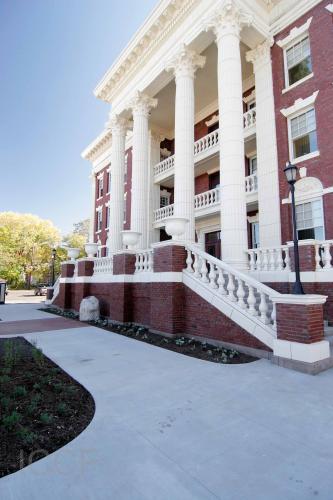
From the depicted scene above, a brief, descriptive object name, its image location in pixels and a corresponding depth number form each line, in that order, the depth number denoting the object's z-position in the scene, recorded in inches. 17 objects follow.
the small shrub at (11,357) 224.7
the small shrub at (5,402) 150.9
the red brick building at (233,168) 308.5
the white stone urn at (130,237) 462.4
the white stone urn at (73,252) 692.7
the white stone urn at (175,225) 365.4
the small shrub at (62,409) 148.9
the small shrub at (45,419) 136.0
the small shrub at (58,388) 179.1
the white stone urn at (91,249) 625.9
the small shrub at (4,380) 189.9
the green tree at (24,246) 1846.7
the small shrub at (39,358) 229.5
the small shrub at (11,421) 130.5
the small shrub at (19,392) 169.5
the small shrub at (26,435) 118.6
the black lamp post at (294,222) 255.0
